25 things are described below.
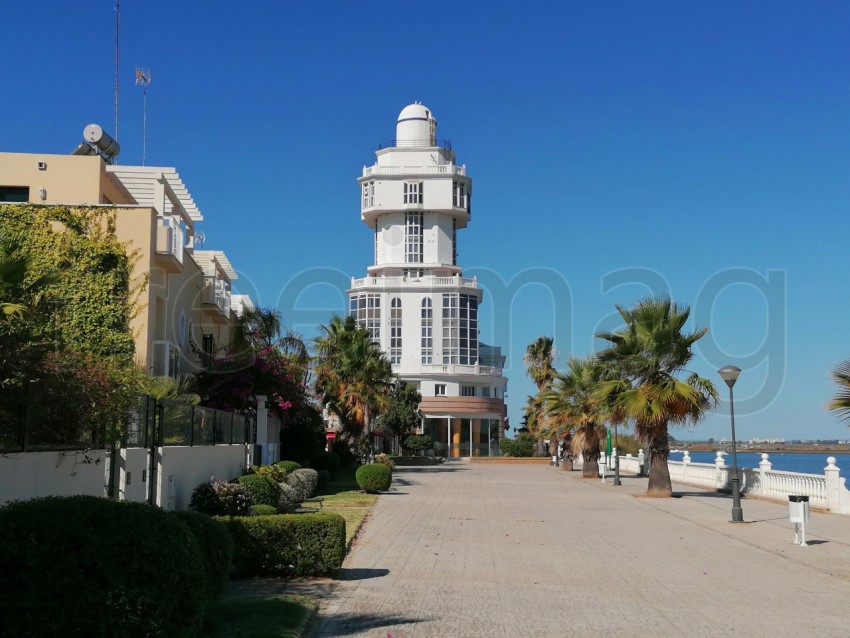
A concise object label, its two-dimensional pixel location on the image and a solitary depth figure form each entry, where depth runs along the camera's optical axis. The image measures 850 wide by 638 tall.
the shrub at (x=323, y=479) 33.02
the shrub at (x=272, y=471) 25.73
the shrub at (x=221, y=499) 18.34
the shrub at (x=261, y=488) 21.03
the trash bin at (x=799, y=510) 17.48
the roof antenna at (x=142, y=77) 34.25
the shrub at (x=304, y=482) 27.07
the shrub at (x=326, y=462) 42.33
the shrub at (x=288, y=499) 22.80
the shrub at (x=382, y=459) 50.98
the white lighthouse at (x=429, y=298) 84.81
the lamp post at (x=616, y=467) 42.12
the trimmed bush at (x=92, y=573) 6.18
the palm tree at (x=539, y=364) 76.56
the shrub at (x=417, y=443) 72.25
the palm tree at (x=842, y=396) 17.59
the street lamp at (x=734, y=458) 22.55
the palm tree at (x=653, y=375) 29.78
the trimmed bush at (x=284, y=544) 12.36
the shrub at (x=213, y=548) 8.88
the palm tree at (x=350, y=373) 51.50
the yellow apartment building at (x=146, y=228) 25.72
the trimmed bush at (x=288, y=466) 28.95
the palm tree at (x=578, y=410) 46.88
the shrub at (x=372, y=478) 32.25
